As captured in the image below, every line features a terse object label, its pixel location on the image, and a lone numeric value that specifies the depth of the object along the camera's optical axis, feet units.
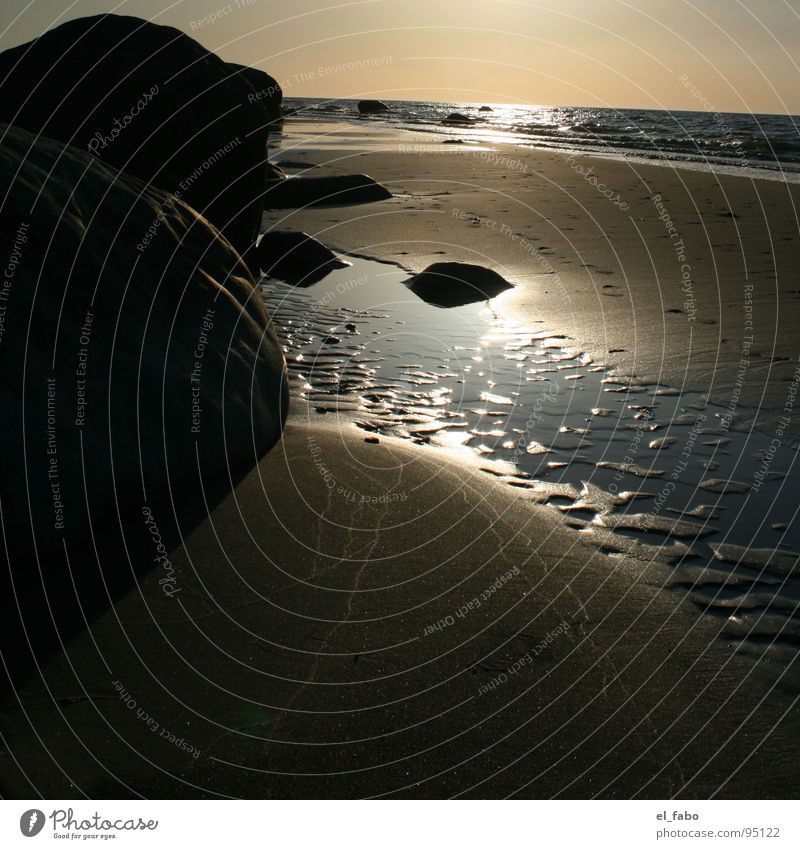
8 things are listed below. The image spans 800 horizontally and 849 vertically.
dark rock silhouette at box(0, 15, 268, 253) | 27.50
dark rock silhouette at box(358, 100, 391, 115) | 234.58
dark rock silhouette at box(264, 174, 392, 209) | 50.08
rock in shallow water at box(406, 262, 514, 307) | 28.77
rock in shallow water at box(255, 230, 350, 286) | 32.63
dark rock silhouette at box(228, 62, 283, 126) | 91.77
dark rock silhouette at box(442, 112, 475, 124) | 194.70
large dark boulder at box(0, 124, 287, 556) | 11.43
